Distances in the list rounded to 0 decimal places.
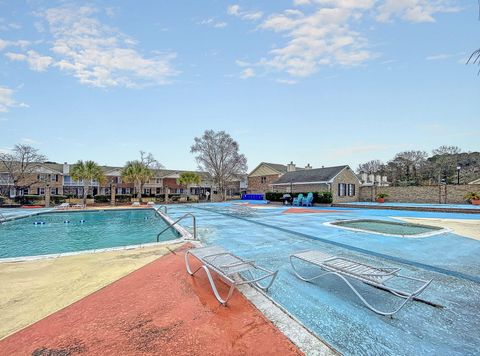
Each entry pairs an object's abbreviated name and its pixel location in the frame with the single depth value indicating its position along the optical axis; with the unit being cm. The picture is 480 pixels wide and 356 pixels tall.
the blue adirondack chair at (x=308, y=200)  2653
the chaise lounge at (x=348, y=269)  347
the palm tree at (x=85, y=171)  3017
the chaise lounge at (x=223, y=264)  373
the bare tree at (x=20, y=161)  3362
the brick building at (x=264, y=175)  4197
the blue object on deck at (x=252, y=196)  4359
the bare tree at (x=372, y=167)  5802
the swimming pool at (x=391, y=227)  964
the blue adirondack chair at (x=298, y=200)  2734
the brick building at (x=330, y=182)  2880
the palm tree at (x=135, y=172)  3303
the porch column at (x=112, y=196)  3027
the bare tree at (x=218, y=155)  4225
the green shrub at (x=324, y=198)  2619
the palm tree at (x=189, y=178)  3829
